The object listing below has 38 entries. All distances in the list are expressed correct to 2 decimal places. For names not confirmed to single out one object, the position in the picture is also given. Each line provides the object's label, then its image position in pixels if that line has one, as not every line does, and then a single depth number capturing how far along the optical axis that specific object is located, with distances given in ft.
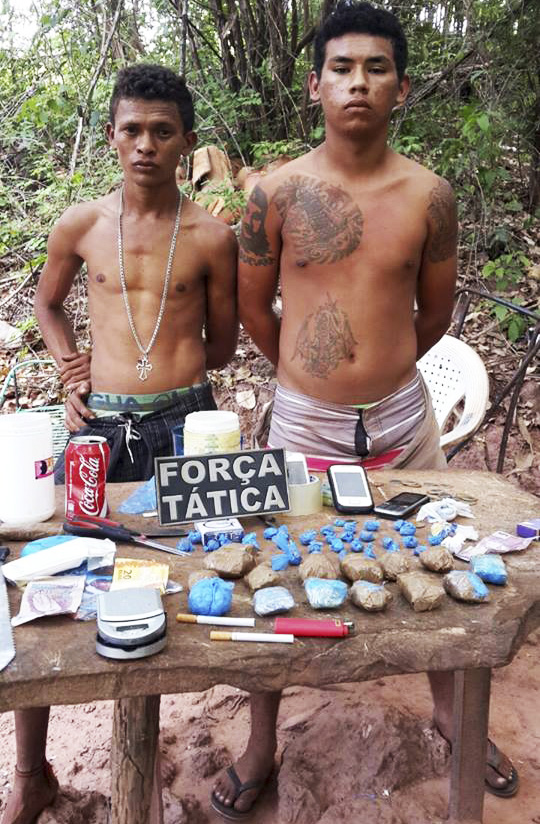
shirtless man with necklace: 7.37
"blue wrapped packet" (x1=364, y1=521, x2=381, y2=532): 5.05
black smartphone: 5.31
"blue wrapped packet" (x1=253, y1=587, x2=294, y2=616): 3.95
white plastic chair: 9.71
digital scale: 3.57
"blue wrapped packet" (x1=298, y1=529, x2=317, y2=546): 4.87
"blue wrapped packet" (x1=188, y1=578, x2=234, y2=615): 3.94
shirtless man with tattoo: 6.91
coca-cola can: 4.92
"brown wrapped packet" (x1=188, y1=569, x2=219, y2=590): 4.19
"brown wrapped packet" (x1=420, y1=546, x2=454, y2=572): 4.44
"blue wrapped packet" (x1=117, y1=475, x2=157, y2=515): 5.43
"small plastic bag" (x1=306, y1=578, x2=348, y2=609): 4.01
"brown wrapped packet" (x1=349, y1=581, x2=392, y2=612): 4.01
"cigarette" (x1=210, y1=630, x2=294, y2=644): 3.76
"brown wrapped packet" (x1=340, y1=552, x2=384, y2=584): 4.28
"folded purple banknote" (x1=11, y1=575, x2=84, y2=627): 3.87
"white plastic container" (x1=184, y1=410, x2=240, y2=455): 5.23
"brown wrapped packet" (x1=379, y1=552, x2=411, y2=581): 4.37
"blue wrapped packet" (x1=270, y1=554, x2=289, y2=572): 4.48
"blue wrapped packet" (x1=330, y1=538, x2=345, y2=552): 4.75
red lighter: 3.81
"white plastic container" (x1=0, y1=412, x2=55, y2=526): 4.71
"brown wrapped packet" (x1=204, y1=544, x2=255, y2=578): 4.35
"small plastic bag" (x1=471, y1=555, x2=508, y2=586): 4.33
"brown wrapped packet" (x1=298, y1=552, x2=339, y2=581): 4.28
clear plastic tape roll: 5.36
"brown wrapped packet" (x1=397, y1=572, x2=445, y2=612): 4.04
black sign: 4.93
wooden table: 3.52
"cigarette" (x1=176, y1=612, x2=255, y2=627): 3.88
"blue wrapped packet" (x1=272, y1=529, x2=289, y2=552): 4.78
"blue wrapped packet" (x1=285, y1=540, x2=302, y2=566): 4.56
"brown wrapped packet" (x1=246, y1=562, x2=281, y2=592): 4.19
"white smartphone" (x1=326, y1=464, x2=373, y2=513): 5.41
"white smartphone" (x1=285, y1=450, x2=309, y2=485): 5.48
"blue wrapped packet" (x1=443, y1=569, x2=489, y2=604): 4.14
